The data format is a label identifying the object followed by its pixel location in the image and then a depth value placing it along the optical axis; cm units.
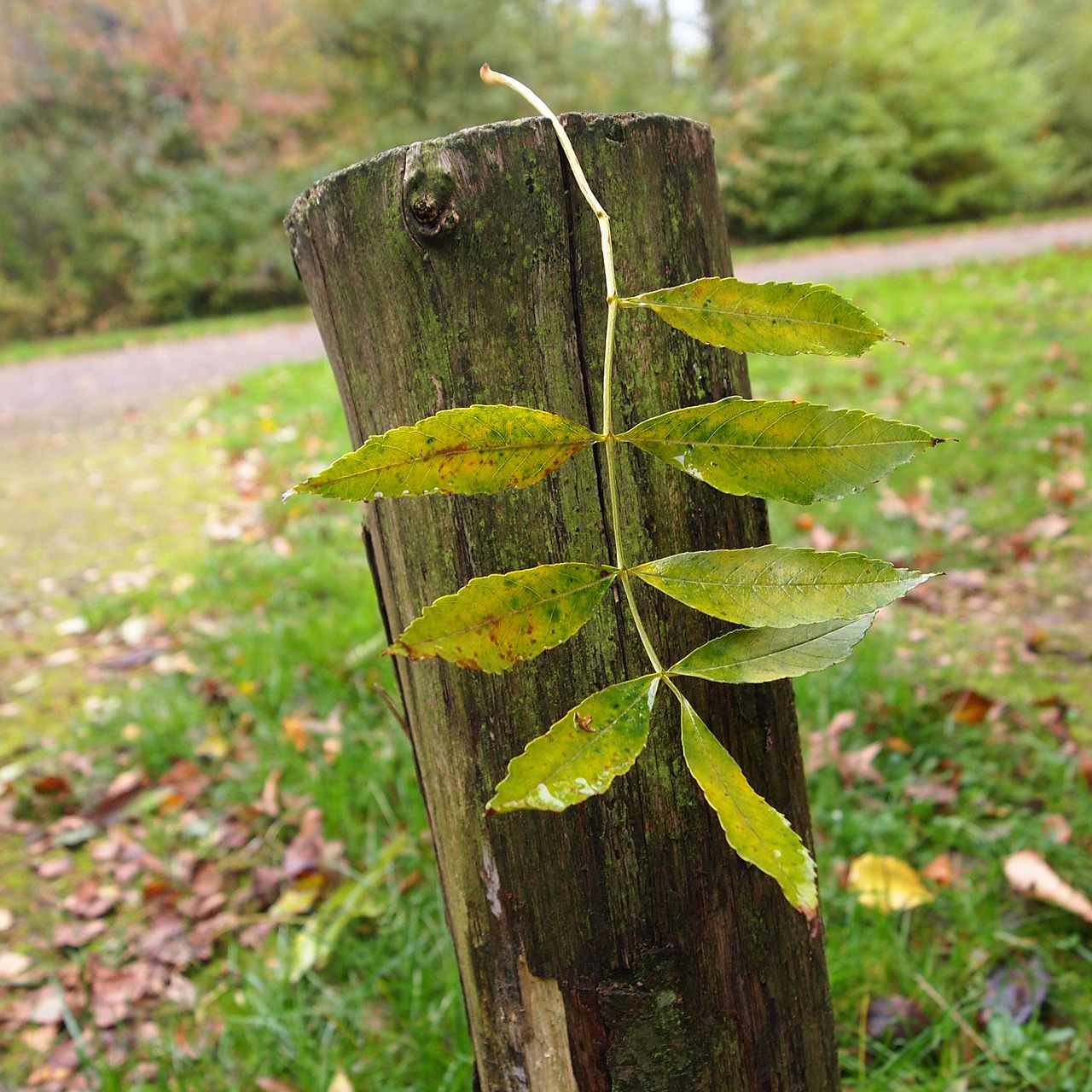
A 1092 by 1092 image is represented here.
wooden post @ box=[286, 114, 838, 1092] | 30
